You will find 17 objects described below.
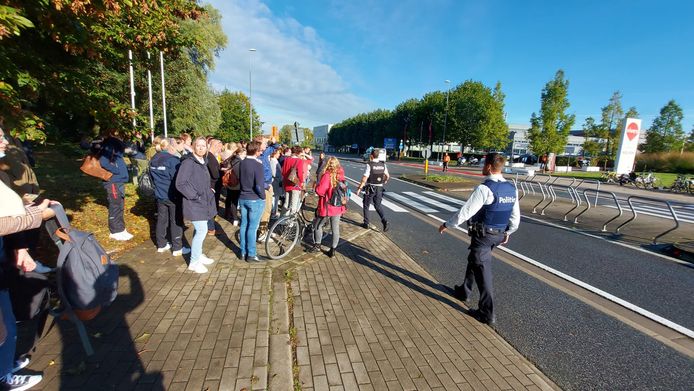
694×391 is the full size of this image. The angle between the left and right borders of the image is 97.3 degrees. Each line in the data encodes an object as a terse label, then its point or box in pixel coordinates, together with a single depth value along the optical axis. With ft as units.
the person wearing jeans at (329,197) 16.51
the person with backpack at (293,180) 20.58
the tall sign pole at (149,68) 16.99
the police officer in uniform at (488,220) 11.48
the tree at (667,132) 138.72
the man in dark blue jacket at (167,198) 15.56
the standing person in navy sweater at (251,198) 14.78
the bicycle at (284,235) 16.40
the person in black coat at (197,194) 13.48
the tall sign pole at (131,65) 16.28
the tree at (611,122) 135.74
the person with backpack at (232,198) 22.68
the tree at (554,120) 112.68
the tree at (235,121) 137.28
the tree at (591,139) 134.72
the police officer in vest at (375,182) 23.89
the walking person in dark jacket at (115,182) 17.03
